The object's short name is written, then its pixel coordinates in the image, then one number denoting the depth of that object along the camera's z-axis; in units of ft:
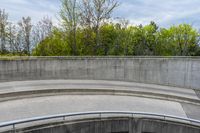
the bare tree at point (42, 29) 58.26
